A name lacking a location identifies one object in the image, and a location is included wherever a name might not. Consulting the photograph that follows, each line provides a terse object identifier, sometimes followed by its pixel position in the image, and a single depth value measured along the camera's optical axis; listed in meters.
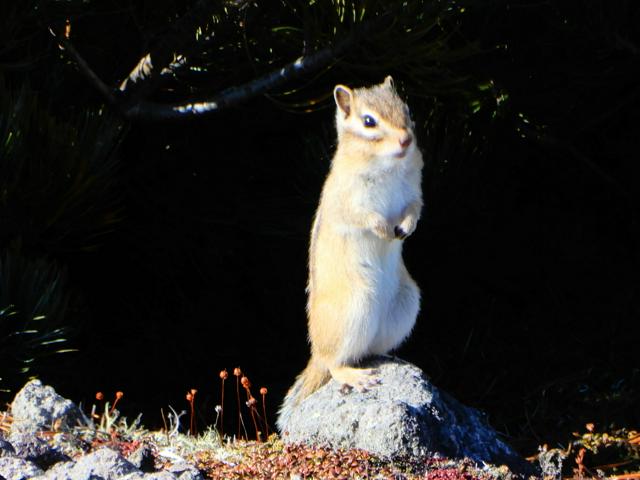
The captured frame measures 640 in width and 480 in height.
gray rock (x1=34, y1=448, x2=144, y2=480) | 6.86
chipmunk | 9.34
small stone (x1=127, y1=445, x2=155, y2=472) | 7.55
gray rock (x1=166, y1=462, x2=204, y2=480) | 7.22
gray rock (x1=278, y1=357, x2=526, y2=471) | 8.25
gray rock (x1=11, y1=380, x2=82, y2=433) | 8.80
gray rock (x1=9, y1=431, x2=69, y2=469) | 7.49
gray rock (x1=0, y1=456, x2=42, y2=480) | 7.04
